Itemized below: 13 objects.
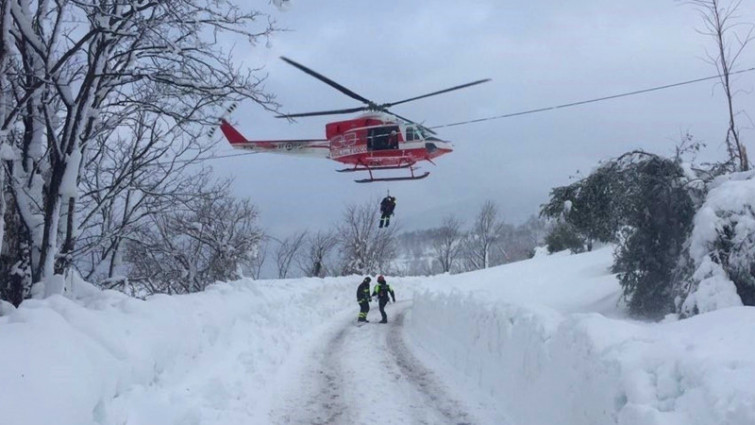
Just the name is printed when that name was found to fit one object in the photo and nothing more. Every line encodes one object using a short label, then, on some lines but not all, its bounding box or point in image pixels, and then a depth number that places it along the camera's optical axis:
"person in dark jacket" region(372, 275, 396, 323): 21.02
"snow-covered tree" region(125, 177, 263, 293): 19.91
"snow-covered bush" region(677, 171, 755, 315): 13.68
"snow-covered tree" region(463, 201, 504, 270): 75.25
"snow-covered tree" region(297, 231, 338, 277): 53.09
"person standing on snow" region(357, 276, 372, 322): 20.52
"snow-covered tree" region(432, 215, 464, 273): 78.50
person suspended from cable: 18.53
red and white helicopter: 16.66
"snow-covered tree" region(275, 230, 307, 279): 56.94
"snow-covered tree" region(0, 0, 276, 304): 6.62
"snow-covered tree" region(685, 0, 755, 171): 16.22
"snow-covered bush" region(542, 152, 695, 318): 16.58
